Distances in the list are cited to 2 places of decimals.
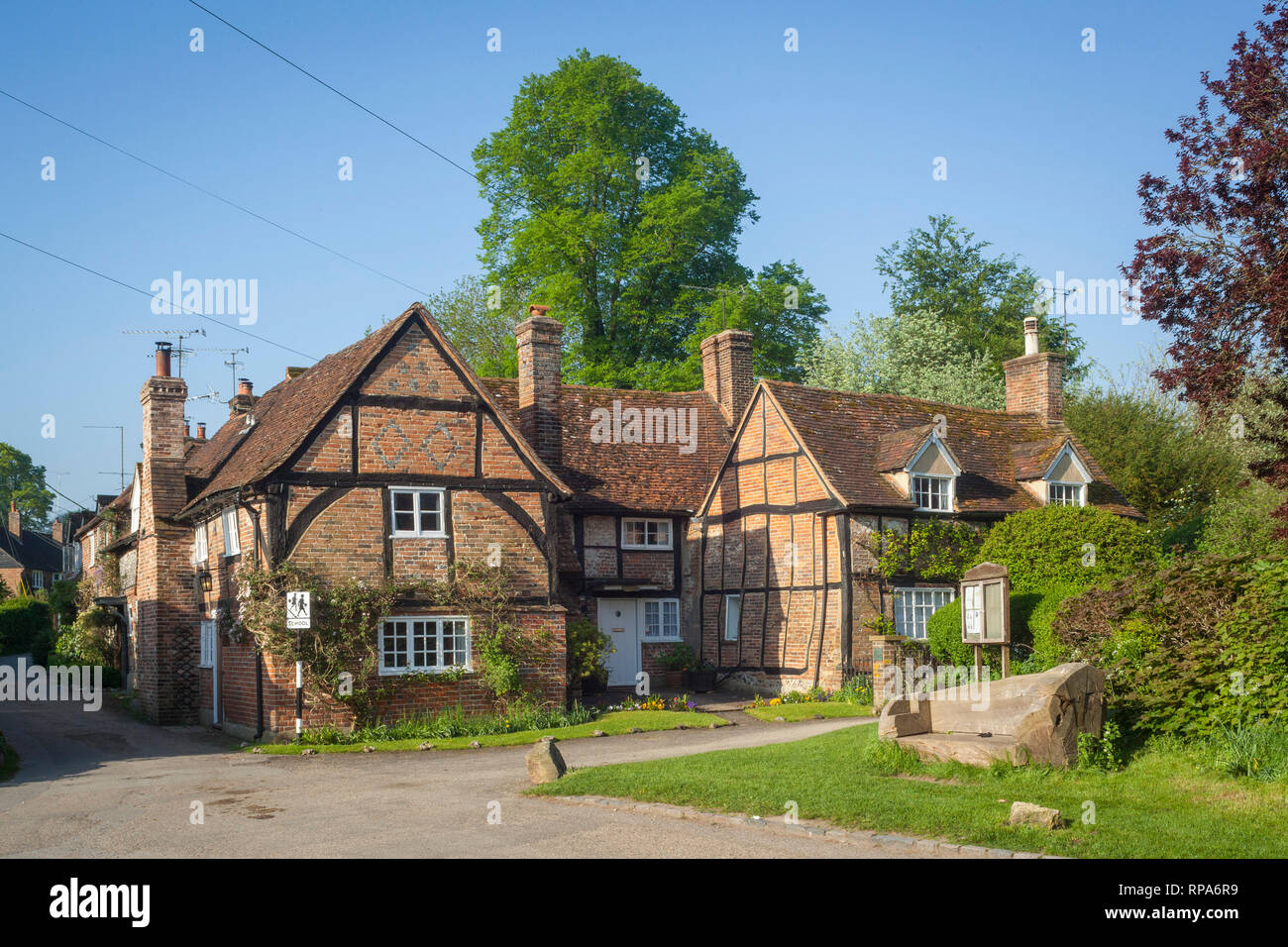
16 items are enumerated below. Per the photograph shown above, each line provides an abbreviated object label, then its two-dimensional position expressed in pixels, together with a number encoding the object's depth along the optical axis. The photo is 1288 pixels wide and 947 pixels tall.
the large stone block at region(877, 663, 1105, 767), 12.22
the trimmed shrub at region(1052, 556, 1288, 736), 11.93
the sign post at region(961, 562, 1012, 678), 17.11
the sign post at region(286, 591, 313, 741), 19.70
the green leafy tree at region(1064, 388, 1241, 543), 33.00
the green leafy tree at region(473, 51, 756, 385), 37.12
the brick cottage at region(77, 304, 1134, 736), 21.39
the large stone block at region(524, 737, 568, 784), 14.02
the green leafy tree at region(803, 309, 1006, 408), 38.94
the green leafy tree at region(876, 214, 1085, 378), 45.59
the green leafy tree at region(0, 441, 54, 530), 83.81
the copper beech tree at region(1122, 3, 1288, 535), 16.12
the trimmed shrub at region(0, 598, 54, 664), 49.81
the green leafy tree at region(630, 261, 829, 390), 36.56
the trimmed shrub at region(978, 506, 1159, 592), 24.42
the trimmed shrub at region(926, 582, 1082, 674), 21.88
